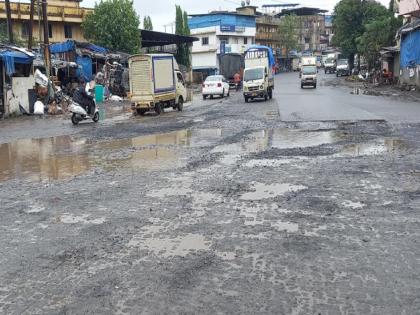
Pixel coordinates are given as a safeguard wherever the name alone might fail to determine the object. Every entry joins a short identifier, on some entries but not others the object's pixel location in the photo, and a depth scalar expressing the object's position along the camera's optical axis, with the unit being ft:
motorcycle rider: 66.75
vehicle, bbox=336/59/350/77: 223.92
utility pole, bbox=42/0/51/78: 82.43
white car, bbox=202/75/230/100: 119.44
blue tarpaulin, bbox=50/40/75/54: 110.01
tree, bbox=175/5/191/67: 214.90
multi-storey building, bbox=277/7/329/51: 386.69
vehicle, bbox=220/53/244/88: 165.78
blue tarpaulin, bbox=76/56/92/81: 112.88
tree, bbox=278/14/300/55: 307.99
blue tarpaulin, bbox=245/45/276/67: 118.73
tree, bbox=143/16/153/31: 240.32
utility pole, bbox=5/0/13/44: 91.09
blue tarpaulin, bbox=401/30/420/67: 116.06
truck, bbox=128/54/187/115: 75.72
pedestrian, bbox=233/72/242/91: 161.58
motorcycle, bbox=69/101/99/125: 64.54
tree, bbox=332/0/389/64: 217.97
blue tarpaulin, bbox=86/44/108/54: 114.52
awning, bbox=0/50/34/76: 75.20
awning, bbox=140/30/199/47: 157.58
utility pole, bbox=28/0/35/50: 88.04
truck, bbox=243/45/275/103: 98.68
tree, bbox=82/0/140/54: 135.33
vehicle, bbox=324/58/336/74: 270.34
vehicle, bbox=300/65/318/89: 140.15
